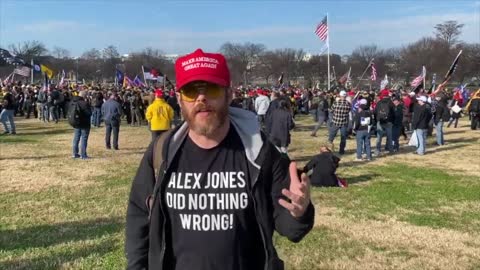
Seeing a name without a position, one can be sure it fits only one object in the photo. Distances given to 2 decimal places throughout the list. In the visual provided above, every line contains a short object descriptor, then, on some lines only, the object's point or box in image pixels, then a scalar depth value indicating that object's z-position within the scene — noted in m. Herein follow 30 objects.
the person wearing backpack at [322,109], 21.34
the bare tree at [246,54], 79.94
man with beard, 2.36
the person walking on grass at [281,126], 12.02
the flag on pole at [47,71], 28.94
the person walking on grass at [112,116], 14.93
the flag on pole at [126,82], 37.09
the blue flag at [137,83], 38.83
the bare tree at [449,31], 70.12
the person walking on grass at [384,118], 14.84
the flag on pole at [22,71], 30.54
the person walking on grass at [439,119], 17.22
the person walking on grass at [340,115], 13.95
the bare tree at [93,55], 90.96
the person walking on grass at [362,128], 13.25
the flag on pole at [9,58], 38.10
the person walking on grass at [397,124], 15.42
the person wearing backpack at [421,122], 14.65
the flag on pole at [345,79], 36.03
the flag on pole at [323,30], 32.09
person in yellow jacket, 12.18
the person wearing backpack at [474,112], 22.04
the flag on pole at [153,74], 33.87
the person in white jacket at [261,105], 18.47
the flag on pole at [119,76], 38.69
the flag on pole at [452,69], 19.53
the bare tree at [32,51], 77.86
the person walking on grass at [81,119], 13.06
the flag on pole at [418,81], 26.98
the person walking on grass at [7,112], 19.20
